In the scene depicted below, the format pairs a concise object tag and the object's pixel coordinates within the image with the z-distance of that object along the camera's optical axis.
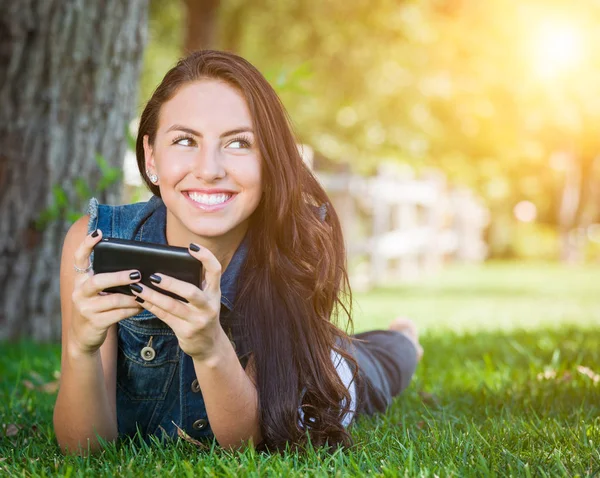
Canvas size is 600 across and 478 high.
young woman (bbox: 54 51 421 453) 2.23
